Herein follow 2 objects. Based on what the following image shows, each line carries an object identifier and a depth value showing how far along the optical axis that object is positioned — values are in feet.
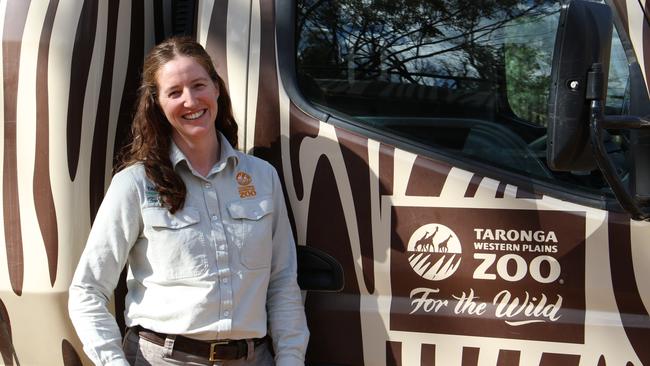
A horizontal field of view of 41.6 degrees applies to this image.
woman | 6.96
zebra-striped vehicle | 6.88
